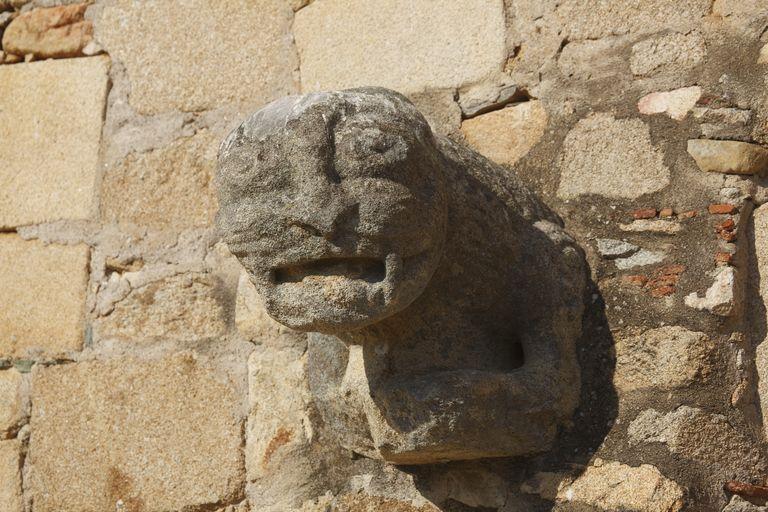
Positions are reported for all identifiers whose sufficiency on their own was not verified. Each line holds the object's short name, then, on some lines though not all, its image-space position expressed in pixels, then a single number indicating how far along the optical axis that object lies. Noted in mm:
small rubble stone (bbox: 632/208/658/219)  4223
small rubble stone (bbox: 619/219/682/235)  4176
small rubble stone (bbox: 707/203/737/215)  4129
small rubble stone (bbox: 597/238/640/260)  4242
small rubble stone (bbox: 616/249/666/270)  4180
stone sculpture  3580
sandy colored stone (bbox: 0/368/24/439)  5352
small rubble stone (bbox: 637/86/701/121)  4277
